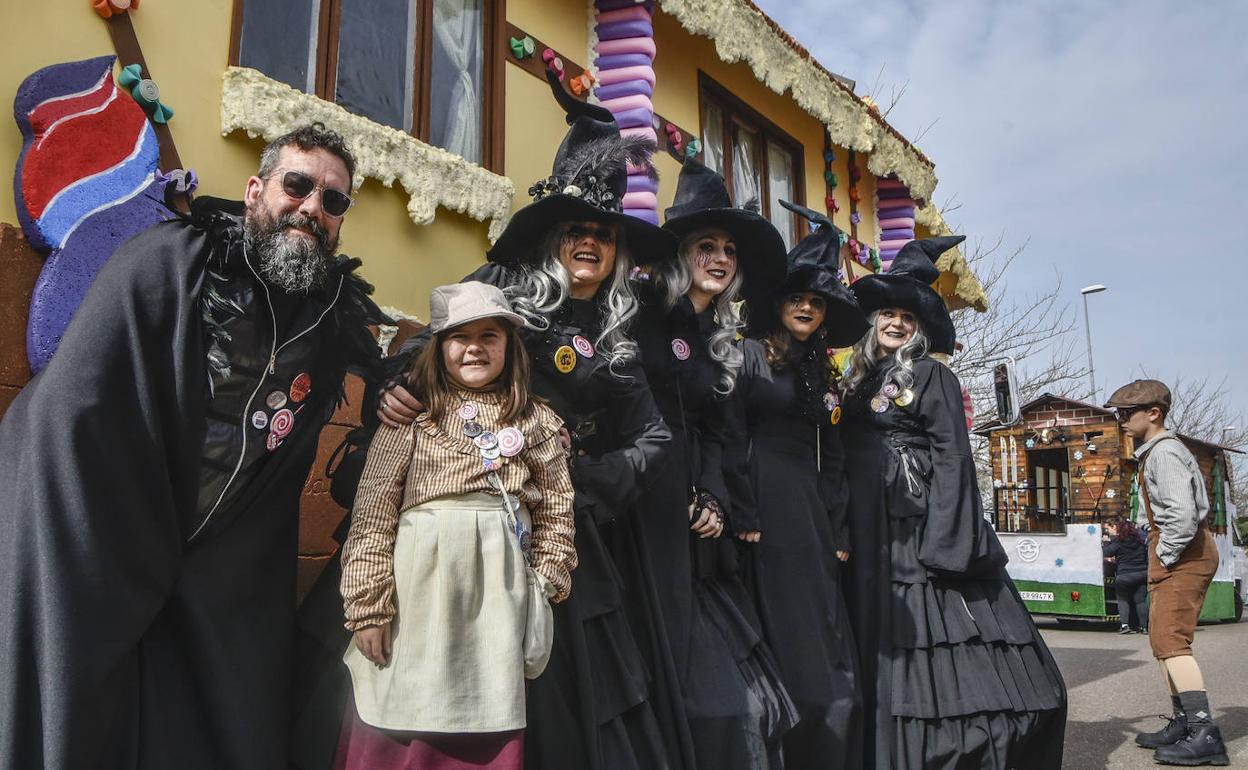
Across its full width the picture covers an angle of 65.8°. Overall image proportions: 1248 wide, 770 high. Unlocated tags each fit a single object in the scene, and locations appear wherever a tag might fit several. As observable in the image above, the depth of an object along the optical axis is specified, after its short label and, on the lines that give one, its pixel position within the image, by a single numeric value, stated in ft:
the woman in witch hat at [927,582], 13.82
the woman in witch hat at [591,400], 9.52
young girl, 8.25
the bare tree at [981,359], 63.93
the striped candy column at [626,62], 17.80
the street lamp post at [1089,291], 80.28
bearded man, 7.16
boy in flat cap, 18.34
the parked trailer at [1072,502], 48.03
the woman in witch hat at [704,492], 11.20
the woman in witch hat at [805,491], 13.01
